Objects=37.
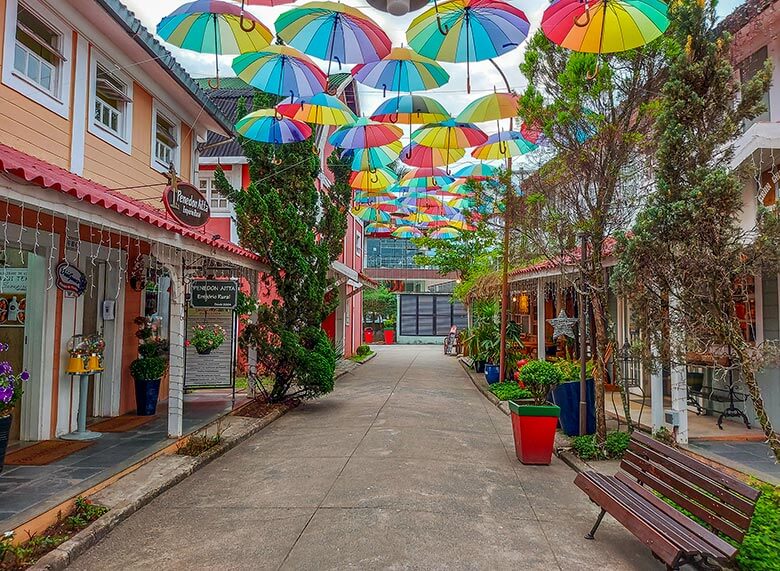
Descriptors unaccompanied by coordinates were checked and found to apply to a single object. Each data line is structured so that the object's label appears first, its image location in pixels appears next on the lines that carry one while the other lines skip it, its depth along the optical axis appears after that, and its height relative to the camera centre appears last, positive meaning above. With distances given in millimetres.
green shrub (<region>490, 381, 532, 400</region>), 11125 -1617
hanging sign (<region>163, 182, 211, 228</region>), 6668 +1473
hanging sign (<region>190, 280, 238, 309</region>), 8844 +369
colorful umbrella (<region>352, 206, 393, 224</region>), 23062 +4600
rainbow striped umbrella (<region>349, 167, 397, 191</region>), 14520 +3818
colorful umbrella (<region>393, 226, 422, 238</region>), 25219 +4263
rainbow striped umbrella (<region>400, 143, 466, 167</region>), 12188 +3836
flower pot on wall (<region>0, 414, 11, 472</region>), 5094 -1133
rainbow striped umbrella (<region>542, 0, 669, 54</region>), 5598 +3191
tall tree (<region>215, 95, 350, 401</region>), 9688 +1089
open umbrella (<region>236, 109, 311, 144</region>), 9203 +3317
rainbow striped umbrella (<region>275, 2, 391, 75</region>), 6605 +3657
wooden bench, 3355 -1367
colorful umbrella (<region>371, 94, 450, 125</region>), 9469 +3806
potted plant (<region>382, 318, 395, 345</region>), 35500 -890
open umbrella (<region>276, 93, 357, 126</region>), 8953 +3544
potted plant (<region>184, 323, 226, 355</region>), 10859 -491
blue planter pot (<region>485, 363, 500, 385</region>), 14433 -1485
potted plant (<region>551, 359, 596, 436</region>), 7855 -1205
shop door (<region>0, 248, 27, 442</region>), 6898 +53
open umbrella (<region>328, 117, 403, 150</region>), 10172 +3560
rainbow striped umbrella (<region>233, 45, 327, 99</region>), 7609 +3602
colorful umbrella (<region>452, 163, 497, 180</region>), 13134 +3774
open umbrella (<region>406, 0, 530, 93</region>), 6430 +3689
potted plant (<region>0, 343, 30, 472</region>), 4984 -805
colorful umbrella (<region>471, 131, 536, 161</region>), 11052 +3747
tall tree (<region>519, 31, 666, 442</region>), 6699 +2413
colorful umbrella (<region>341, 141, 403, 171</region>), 12612 +3890
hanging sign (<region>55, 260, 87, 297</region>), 7004 +475
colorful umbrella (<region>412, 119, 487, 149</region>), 10336 +3637
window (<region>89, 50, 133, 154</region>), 7451 +3148
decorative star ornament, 9786 -120
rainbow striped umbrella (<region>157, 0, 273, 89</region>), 6395 +3548
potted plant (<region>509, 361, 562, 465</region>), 6508 -1383
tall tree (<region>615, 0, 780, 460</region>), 4527 +1020
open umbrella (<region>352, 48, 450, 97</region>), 8102 +3841
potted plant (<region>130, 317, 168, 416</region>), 8688 -975
